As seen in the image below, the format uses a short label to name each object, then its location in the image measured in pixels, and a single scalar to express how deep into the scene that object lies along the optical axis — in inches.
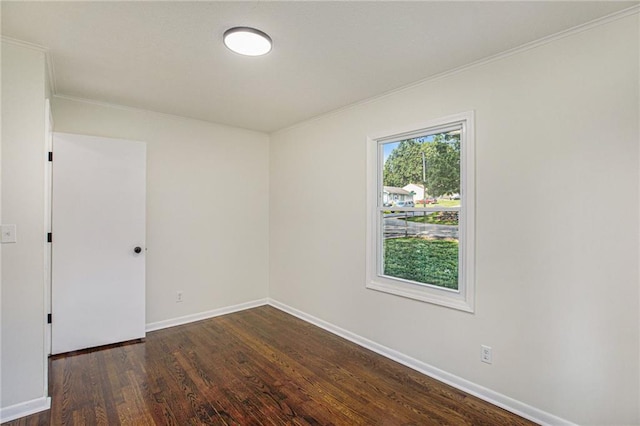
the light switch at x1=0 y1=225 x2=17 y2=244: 84.1
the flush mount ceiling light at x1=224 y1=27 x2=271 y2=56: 80.4
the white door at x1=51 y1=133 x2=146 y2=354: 121.0
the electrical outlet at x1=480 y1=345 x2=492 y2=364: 93.7
